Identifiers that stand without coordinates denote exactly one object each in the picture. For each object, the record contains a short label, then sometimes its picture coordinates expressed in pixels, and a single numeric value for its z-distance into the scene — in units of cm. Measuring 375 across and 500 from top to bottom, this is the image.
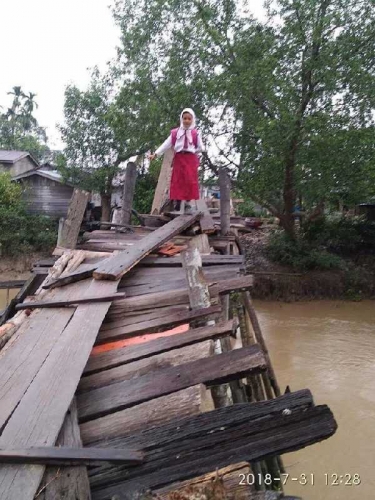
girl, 538
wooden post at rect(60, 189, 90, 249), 459
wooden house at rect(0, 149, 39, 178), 2002
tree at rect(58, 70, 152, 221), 1636
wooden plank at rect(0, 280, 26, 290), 444
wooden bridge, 143
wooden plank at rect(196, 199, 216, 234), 502
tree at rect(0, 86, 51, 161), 2872
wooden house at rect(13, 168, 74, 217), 1781
